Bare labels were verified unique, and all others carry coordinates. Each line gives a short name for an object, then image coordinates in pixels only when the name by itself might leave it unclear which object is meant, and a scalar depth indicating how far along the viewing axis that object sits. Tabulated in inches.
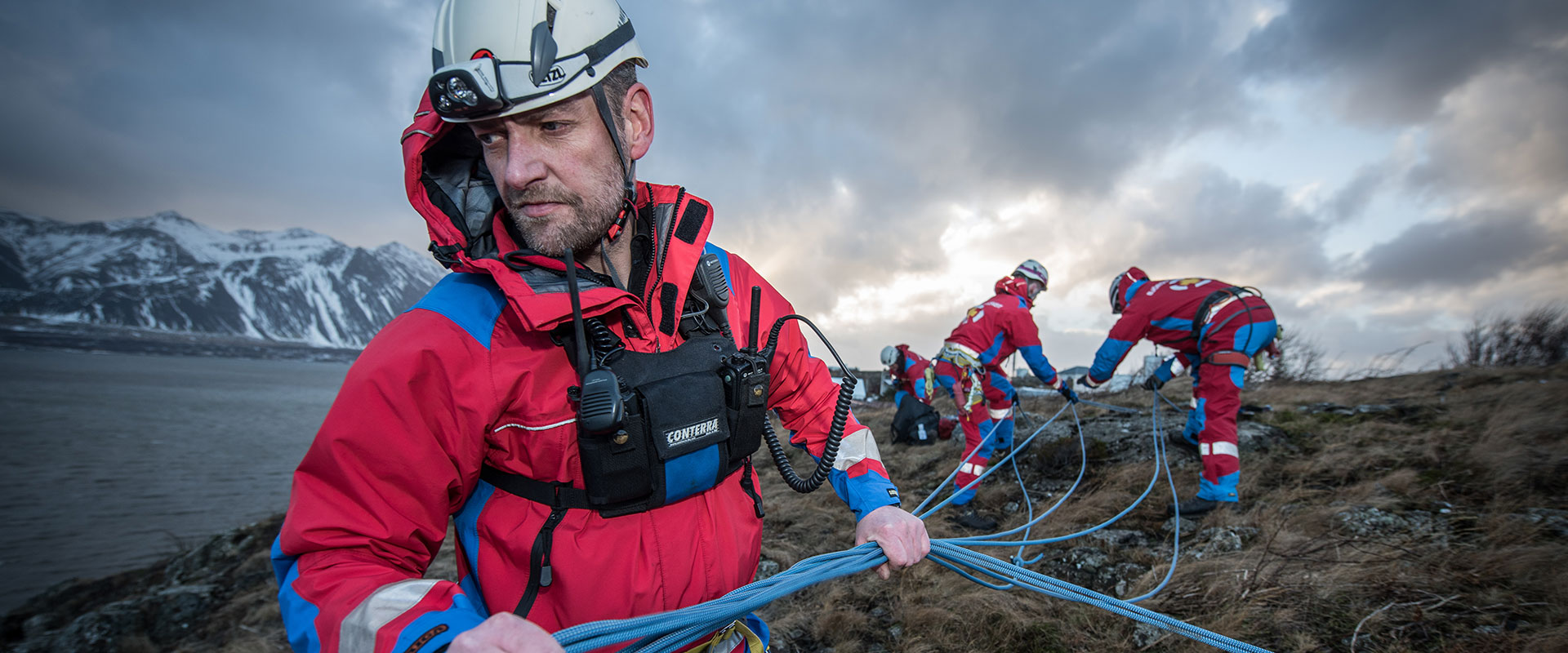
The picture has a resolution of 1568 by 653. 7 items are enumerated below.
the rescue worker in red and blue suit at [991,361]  274.5
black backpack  398.6
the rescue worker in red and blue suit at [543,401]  46.1
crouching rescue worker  406.0
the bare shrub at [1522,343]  422.9
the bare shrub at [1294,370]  497.0
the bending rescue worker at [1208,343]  198.5
